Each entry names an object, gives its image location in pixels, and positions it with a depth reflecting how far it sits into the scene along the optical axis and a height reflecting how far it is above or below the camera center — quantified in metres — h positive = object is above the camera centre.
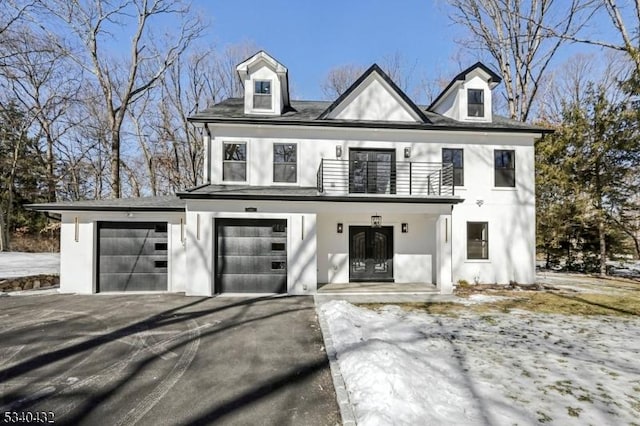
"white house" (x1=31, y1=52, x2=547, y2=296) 9.81 +0.54
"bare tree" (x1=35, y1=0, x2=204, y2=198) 16.66 +9.06
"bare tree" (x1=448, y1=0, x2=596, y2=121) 18.81 +10.89
